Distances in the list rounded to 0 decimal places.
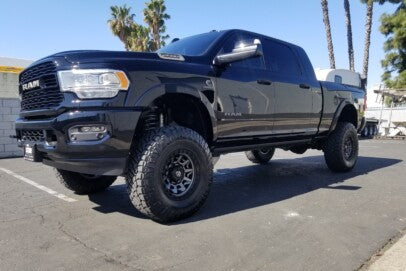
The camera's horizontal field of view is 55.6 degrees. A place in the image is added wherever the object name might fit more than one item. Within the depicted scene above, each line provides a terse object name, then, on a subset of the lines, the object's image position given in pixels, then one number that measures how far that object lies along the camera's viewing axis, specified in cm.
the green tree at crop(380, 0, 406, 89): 2494
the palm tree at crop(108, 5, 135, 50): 3294
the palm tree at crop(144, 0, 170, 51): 3278
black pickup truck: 330
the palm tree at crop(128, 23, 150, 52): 3177
